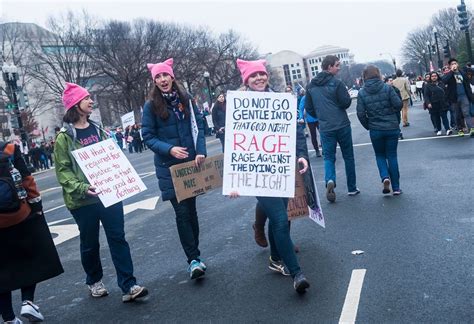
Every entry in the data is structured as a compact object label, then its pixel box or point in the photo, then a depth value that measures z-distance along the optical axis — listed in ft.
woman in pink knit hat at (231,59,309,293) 14.43
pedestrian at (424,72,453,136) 46.33
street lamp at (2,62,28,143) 92.84
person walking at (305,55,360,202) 25.88
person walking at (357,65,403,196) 25.63
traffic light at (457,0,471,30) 76.28
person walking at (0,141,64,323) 14.38
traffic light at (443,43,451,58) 109.14
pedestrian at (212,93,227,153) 42.36
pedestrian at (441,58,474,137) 43.04
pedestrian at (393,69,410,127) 59.06
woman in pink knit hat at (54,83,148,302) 15.98
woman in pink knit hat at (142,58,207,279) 16.67
